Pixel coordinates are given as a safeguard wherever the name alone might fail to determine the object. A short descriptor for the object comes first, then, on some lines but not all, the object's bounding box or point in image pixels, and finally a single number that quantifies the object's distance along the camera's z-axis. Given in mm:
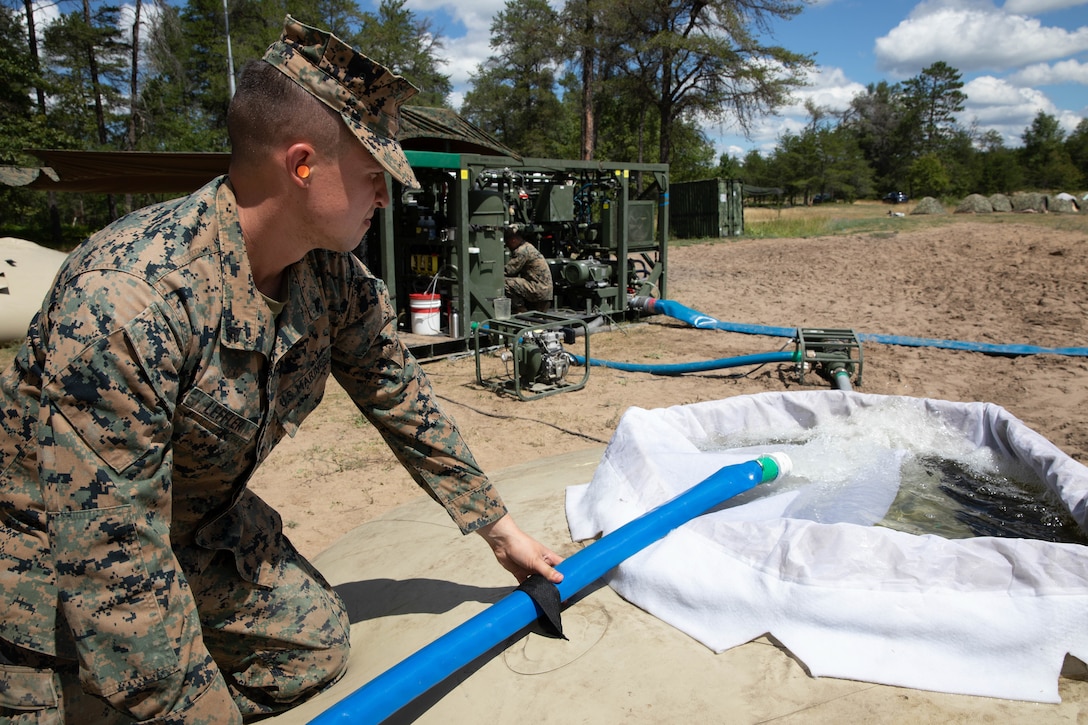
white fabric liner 1825
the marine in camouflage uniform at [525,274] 9188
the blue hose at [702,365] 6817
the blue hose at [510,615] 1643
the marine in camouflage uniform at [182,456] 1291
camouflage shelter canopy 6023
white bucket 8156
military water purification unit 8078
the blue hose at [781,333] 7391
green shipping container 22562
